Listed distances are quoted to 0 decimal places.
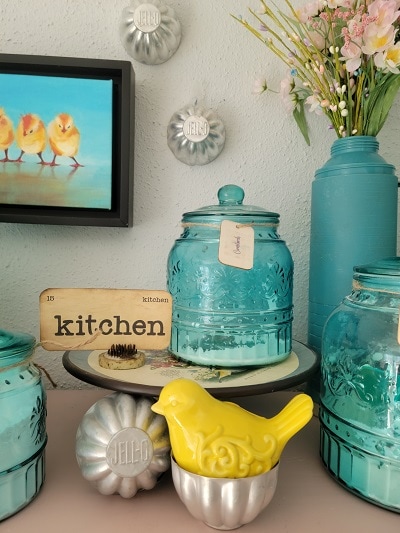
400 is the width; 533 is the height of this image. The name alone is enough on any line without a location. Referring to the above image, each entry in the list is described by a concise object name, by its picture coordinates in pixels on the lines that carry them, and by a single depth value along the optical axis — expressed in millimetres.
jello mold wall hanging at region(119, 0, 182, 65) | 802
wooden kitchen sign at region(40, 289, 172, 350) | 540
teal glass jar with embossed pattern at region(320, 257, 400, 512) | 468
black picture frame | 790
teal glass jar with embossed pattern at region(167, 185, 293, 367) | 605
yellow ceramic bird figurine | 422
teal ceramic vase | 692
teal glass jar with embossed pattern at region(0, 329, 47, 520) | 442
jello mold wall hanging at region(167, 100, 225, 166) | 828
